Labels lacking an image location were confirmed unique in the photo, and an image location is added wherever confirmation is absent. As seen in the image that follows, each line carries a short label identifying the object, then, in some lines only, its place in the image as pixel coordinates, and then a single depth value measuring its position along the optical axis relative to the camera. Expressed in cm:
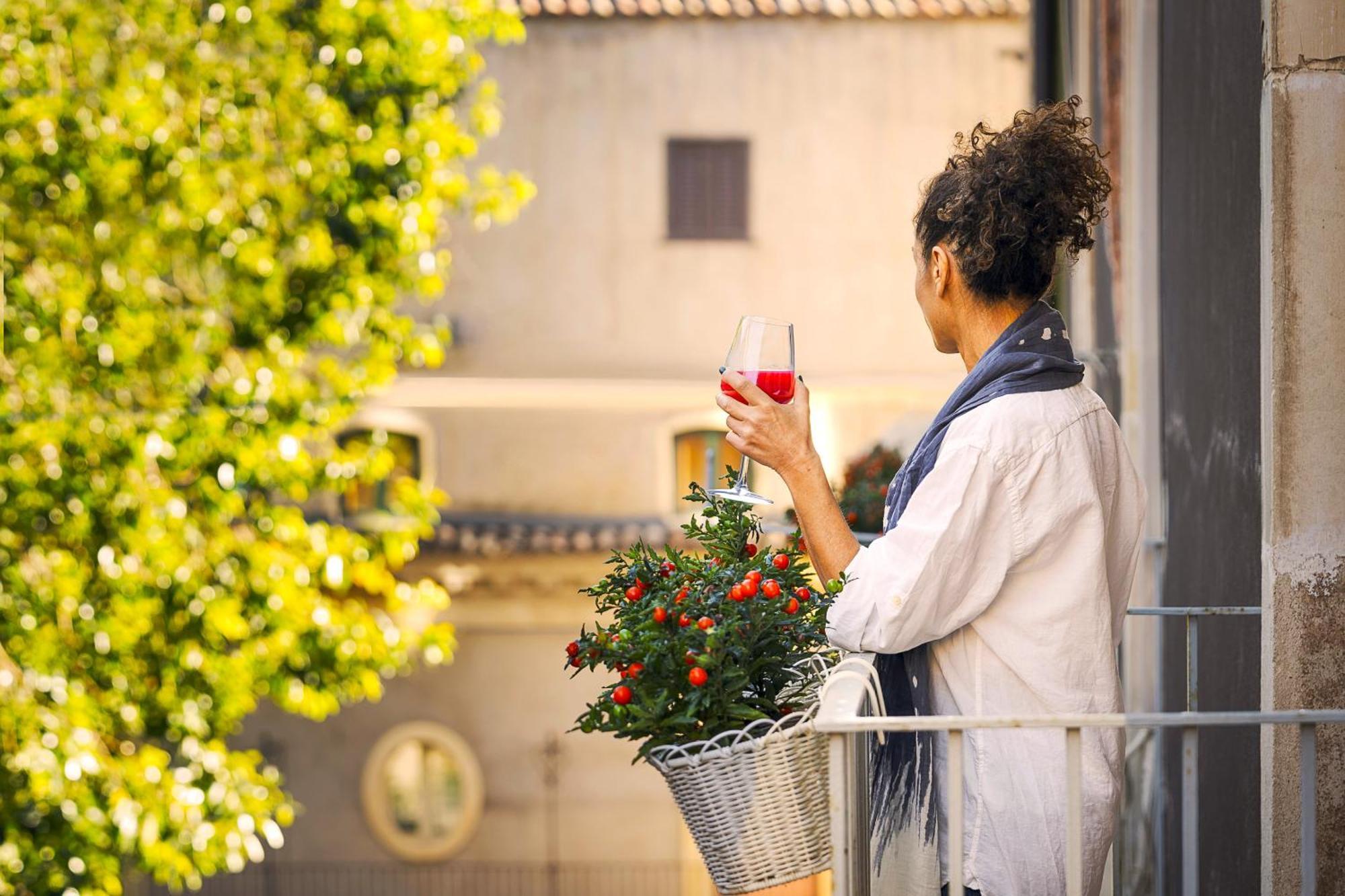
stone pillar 422
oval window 2962
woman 322
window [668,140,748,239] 2880
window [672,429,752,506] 2945
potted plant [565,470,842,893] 315
